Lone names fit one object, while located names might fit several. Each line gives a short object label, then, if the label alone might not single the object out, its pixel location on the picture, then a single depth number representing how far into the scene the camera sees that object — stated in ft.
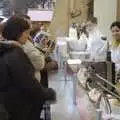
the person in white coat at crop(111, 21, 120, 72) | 11.89
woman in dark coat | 6.65
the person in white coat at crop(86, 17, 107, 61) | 15.24
